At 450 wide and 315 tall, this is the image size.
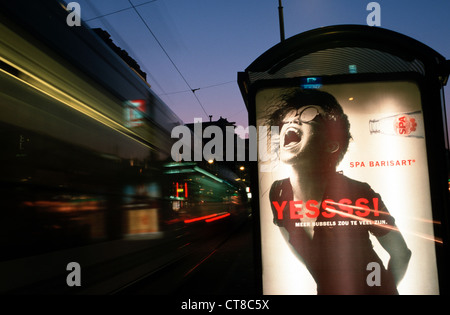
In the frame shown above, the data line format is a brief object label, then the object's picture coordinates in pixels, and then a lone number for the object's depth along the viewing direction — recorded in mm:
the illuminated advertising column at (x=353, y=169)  3252
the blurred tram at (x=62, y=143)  3219
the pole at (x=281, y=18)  9109
